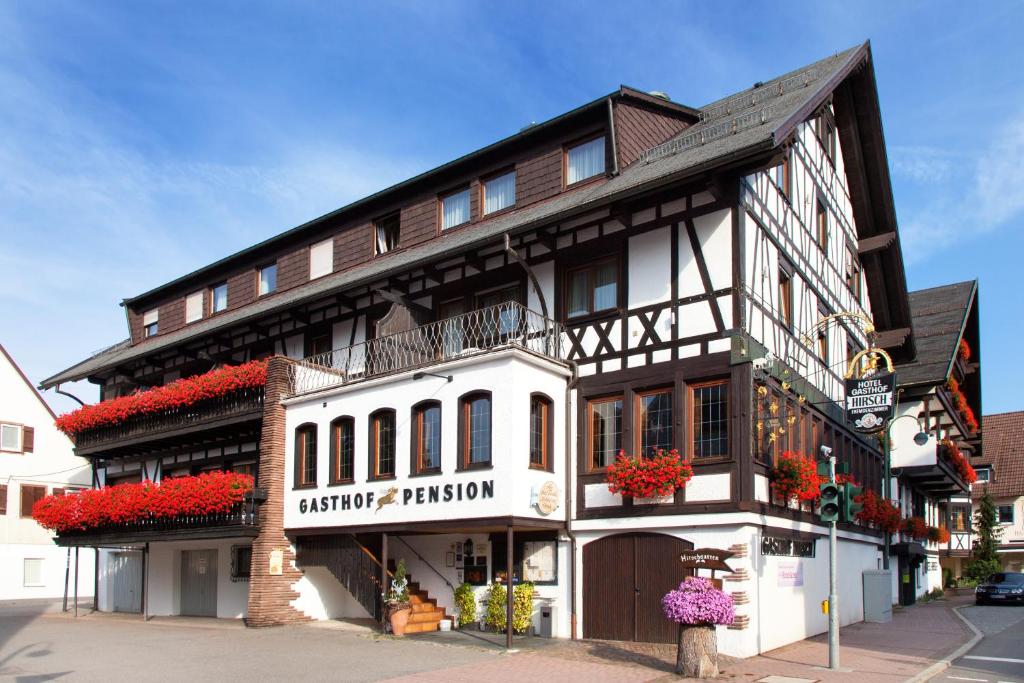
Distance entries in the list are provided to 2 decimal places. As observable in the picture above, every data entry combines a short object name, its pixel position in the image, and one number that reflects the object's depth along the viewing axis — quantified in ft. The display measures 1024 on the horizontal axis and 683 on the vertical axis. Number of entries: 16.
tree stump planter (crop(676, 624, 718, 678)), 47.75
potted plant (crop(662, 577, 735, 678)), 47.65
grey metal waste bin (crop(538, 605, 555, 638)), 61.87
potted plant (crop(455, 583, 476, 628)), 66.54
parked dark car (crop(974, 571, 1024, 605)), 108.37
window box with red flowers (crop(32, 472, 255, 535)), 74.59
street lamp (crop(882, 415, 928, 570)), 89.56
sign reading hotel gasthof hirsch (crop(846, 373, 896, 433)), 66.44
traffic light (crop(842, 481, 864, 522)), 49.65
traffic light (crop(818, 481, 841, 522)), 49.19
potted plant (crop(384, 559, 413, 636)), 64.03
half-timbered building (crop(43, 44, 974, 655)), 58.39
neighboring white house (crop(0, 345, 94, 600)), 132.87
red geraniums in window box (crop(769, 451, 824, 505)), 59.31
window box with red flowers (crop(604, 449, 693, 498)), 56.90
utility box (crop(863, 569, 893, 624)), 81.61
